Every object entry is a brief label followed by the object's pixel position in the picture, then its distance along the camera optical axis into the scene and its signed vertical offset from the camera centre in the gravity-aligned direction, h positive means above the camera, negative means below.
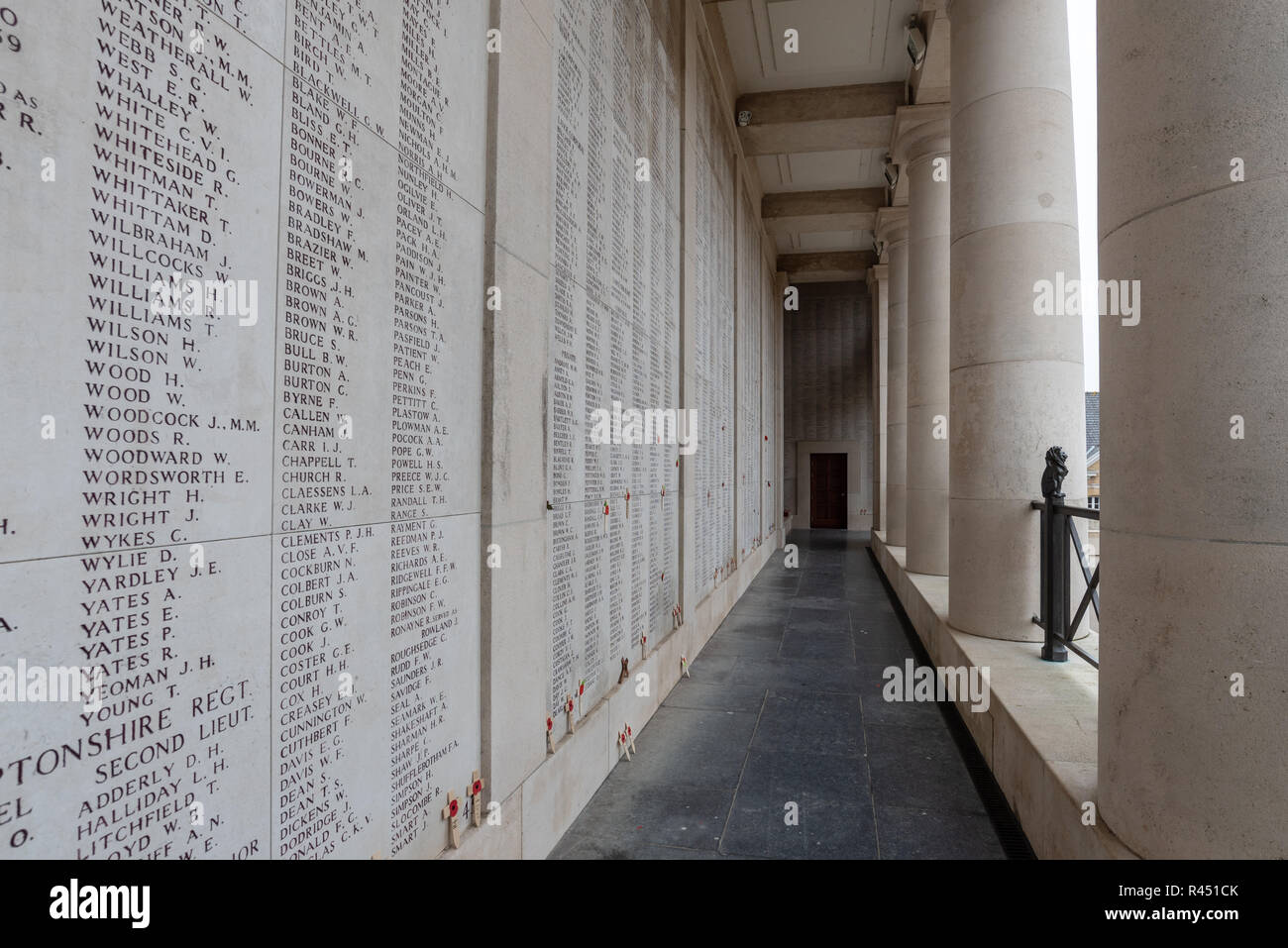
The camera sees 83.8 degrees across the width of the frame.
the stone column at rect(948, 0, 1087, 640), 5.80 +1.36
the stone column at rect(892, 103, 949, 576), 10.28 +2.18
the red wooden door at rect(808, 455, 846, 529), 26.23 -0.47
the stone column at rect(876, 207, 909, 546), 14.51 +1.91
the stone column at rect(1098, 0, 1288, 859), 2.03 +0.14
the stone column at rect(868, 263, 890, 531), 19.48 +2.58
